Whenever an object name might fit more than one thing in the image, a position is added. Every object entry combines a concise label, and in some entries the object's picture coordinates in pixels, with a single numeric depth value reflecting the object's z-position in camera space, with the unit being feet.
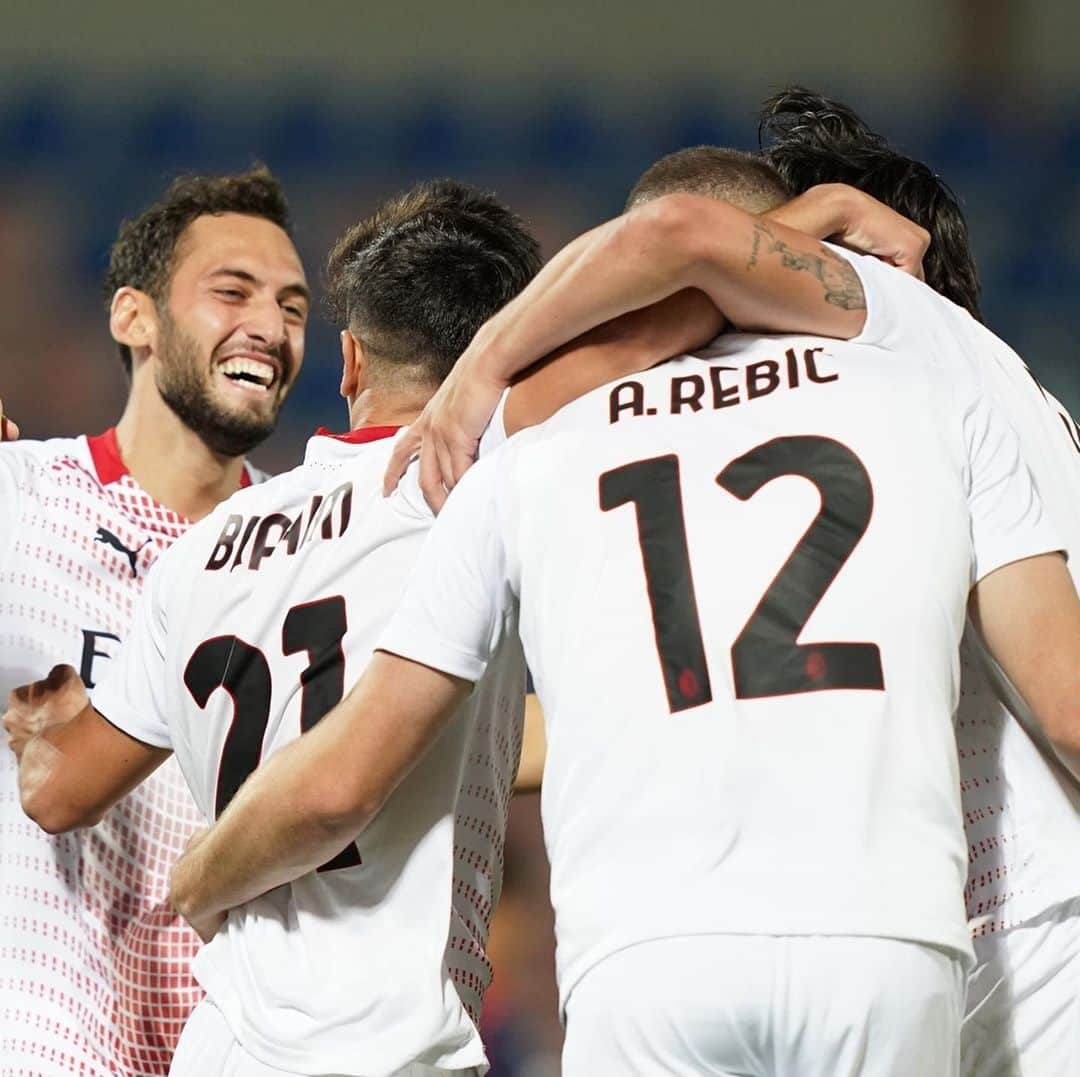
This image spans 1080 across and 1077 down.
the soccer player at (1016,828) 38.22
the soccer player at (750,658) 37.45
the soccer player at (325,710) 38.98
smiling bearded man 41.63
